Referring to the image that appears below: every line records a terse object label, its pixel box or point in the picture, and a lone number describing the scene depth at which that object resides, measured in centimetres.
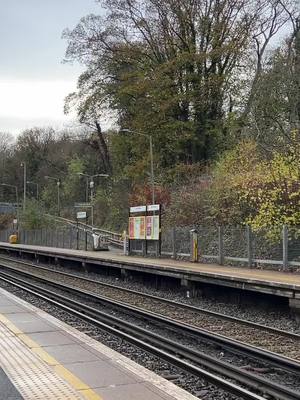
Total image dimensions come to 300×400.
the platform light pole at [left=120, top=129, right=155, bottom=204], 3883
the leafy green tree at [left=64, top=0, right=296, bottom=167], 4294
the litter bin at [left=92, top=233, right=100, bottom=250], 4469
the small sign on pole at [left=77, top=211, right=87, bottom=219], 4516
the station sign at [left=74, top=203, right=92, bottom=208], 7906
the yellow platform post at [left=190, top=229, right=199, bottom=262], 2586
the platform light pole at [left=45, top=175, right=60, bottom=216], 9313
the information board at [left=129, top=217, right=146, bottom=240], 3079
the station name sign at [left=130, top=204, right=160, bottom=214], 2995
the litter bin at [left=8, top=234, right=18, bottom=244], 6912
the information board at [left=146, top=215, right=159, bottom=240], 2920
